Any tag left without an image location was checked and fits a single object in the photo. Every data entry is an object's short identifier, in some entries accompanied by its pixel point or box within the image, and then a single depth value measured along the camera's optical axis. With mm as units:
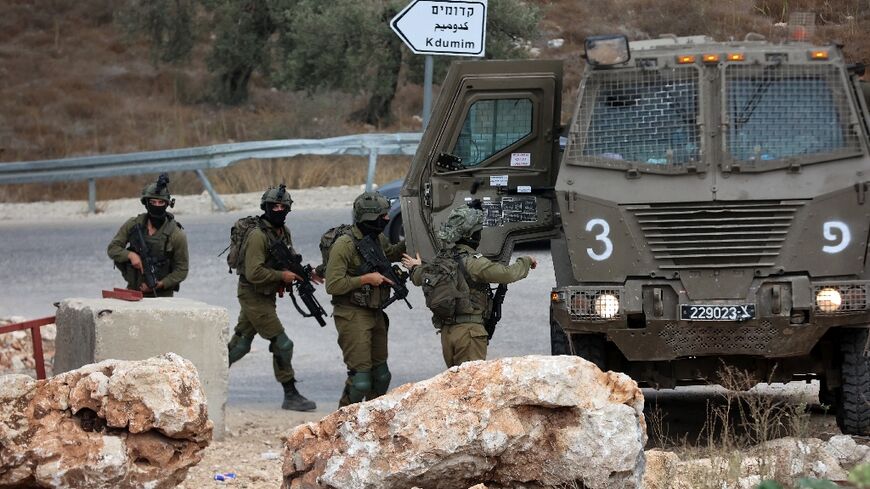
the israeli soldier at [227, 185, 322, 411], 19328
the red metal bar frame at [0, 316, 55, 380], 16594
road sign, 20812
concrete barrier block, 16422
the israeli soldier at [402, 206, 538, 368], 16344
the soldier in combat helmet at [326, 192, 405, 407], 17766
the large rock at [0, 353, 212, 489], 12492
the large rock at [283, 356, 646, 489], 11125
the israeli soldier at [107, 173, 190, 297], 20234
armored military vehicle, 15727
